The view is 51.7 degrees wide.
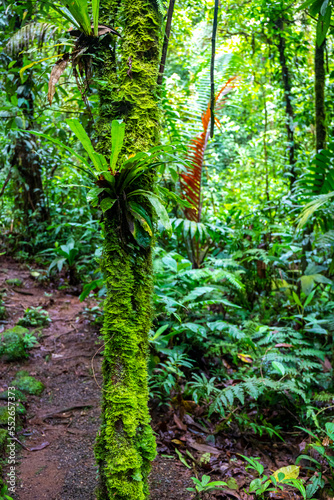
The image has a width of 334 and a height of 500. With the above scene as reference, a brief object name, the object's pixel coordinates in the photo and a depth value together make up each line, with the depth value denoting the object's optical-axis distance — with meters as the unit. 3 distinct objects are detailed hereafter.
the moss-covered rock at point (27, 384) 2.76
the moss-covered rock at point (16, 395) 2.50
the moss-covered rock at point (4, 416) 2.22
